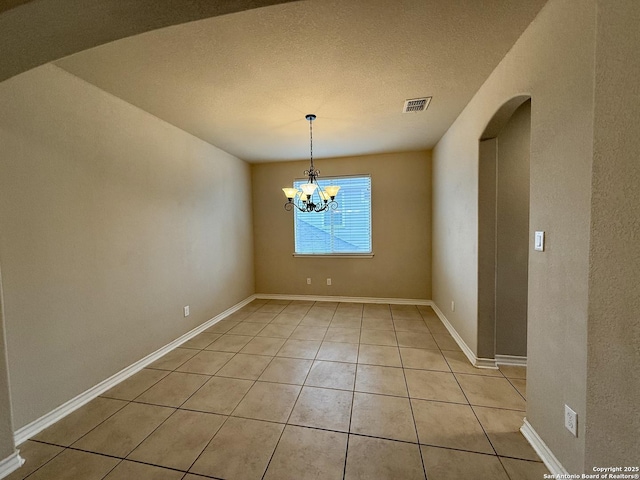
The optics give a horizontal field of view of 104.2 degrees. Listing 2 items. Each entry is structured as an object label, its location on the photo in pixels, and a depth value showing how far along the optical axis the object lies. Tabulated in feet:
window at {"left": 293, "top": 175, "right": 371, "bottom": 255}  14.80
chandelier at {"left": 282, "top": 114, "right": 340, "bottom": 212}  9.19
